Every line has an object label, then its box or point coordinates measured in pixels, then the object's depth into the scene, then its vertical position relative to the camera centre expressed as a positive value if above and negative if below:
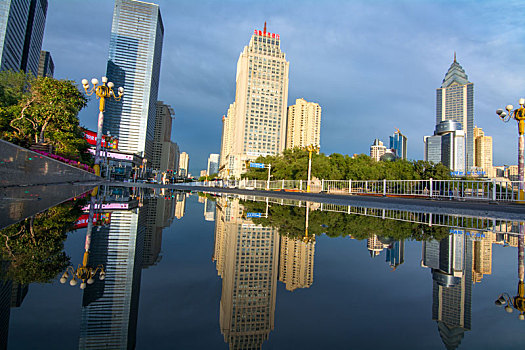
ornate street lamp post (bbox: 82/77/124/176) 22.53 +7.60
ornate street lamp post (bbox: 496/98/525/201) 18.00 +5.35
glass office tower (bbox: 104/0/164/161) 118.19 +48.65
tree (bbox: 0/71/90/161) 18.20 +4.22
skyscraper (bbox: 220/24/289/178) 107.62 +35.01
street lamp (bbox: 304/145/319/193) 29.17 +5.27
